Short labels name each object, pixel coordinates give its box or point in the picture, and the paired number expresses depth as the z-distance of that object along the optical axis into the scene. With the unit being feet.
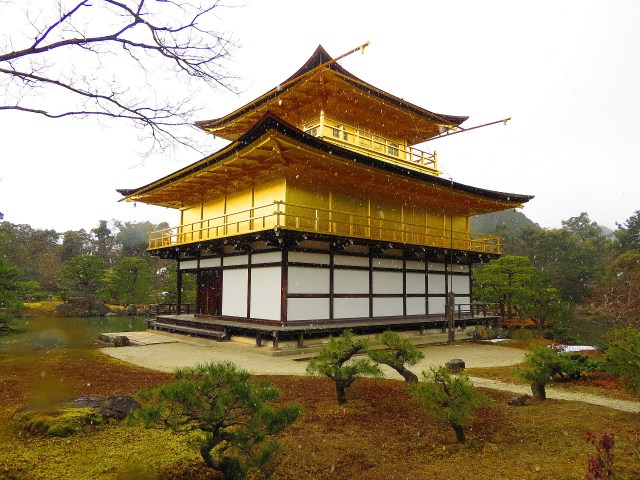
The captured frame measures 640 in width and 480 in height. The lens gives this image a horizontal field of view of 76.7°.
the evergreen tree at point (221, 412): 12.60
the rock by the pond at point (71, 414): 17.75
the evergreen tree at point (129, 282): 115.75
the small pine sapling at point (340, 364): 23.38
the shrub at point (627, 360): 20.97
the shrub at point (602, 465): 11.51
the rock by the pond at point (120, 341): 53.93
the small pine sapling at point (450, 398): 17.47
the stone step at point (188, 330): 53.06
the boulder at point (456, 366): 35.29
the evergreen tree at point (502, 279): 82.50
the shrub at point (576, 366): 27.40
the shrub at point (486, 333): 66.69
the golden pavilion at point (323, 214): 48.29
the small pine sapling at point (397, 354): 25.14
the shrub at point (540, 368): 24.61
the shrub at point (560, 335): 61.87
